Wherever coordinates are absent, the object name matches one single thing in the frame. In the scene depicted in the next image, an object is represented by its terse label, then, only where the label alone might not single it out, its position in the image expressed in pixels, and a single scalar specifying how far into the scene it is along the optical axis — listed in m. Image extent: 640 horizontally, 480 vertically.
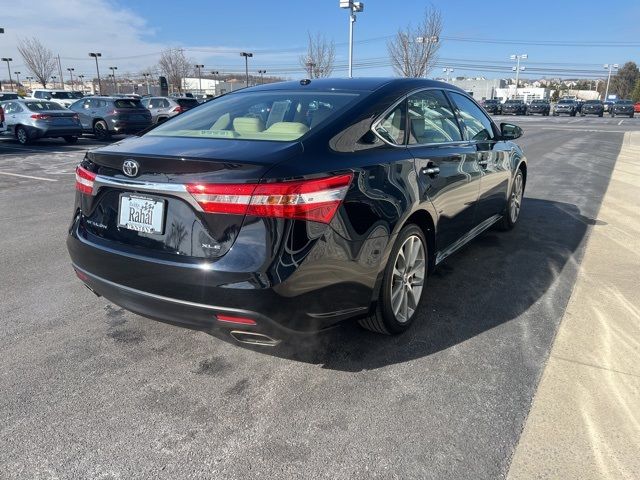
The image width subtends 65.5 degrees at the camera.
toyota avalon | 2.25
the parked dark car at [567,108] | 48.00
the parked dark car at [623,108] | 48.97
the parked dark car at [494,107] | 48.59
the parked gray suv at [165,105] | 21.11
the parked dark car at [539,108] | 48.94
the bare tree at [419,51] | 37.22
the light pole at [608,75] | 93.26
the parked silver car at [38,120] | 15.83
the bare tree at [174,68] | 68.62
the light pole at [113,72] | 82.68
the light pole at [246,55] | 55.09
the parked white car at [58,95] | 30.16
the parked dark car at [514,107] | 48.50
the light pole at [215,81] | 85.07
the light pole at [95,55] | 62.94
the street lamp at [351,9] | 26.81
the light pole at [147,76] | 86.47
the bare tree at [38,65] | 64.19
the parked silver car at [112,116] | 18.04
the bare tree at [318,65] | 41.56
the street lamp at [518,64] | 73.14
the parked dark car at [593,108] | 49.38
